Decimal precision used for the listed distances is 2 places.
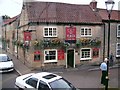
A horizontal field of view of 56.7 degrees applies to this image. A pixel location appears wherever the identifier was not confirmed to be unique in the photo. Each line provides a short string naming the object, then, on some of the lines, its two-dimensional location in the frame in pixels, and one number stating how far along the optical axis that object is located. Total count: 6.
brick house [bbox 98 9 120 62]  12.04
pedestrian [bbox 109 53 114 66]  11.78
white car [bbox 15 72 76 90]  5.34
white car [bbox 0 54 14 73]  9.44
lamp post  5.69
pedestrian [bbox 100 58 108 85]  7.16
